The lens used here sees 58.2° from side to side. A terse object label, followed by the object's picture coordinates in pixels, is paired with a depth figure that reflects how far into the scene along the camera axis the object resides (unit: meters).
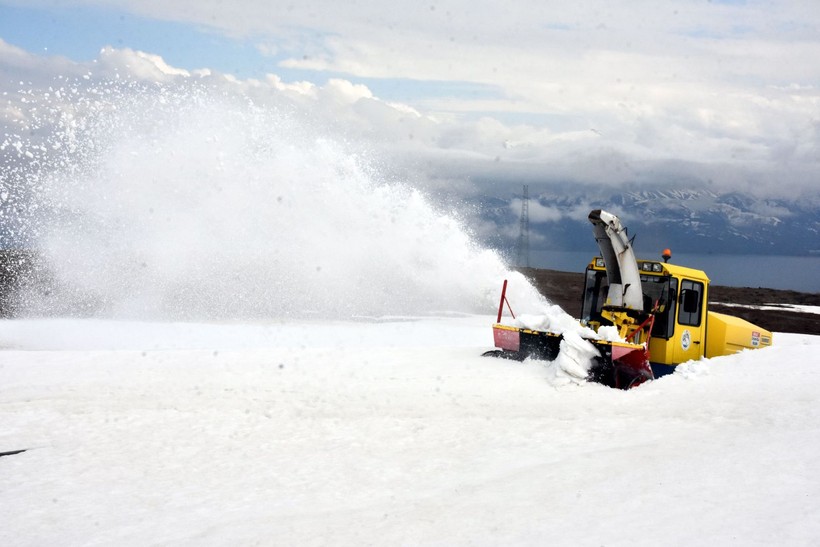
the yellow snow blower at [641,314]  14.01
